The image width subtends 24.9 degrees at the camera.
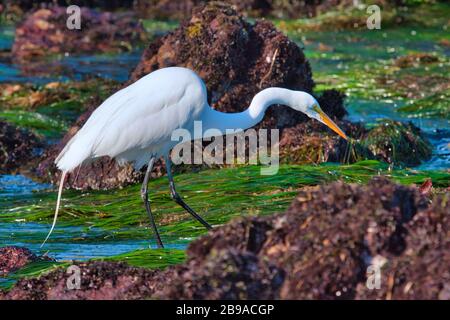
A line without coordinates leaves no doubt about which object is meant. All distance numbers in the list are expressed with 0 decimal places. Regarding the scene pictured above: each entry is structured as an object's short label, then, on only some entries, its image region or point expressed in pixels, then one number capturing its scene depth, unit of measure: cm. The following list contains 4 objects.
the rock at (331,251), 470
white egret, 885
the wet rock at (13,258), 744
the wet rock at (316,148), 1133
